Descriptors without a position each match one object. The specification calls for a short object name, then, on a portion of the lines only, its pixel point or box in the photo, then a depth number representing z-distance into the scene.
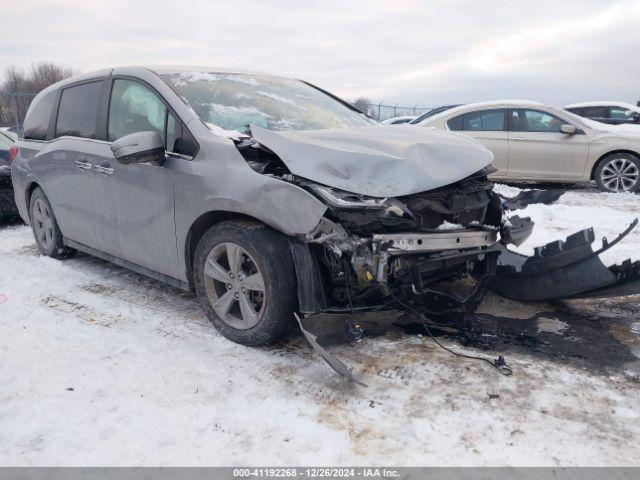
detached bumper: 3.48
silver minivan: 2.93
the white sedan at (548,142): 8.74
